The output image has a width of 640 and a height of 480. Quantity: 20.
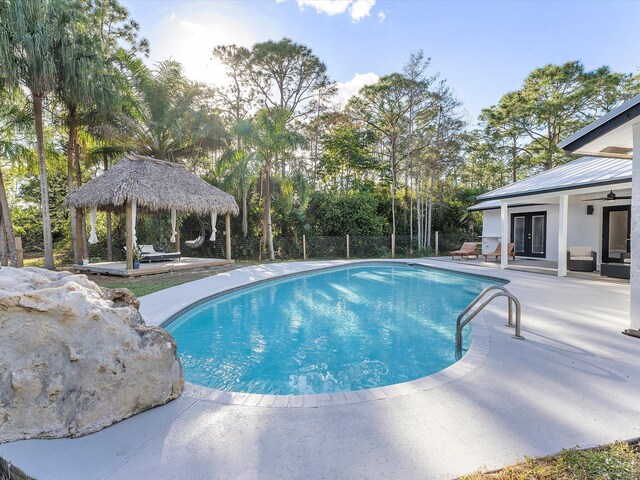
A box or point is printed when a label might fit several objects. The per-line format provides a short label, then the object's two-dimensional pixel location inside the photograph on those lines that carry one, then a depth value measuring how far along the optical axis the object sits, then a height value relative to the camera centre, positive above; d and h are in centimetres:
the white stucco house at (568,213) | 997 +95
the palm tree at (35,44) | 909 +551
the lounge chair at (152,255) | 1251 -87
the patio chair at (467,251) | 1579 -80
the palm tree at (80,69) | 1033 +532
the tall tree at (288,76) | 2236 +1130
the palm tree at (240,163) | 1503 +335
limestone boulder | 260 -115
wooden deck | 1083 -123
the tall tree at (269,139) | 1513 +447
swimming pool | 445 -189
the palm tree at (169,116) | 1418 +538
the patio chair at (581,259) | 1110 -83
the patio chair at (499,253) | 1450 -85
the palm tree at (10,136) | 1062 +409
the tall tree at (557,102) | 1959 +841
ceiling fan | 1061 +132
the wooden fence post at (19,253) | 926 -59
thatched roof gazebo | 1093 +151
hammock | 1645 -38
